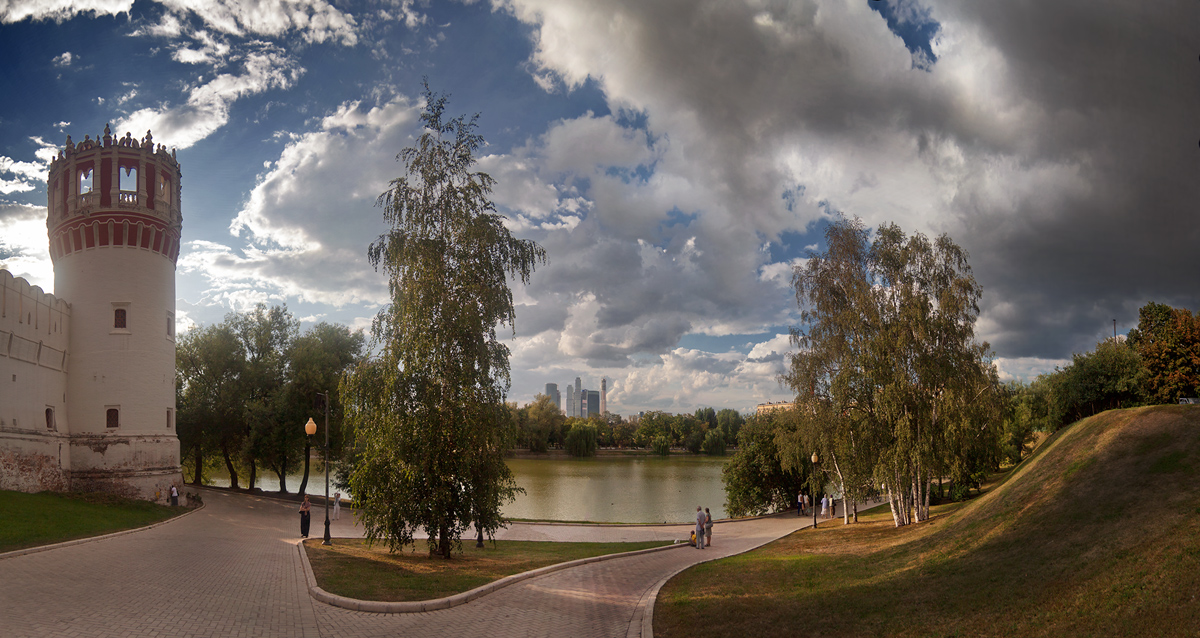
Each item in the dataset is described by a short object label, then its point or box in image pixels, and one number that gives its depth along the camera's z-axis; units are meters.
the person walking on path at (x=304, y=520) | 21.93
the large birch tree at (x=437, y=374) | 15.41
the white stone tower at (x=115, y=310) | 29.08
